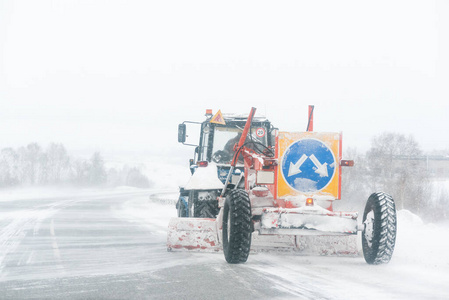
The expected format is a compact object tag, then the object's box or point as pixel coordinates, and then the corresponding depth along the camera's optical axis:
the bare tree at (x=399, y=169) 48.91
